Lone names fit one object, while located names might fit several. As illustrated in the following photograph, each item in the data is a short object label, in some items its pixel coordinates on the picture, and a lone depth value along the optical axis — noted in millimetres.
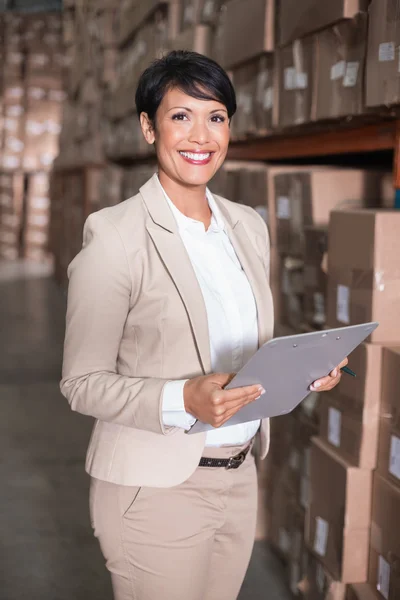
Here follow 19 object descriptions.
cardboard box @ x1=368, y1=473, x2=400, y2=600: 1950
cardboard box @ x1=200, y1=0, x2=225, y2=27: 3307
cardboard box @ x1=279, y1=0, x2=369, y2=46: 2176
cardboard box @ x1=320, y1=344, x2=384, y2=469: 2016
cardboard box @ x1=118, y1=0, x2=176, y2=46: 4195
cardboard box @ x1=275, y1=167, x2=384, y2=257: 2451
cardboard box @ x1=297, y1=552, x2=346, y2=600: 2193
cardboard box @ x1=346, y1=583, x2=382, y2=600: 2082
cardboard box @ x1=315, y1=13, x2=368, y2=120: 2170
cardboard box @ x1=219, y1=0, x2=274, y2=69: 2750
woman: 1382
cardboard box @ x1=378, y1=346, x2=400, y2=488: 1946
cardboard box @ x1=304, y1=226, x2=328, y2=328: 2375
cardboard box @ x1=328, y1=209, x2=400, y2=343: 1935
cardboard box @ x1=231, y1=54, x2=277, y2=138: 2814
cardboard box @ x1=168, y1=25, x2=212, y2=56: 3381
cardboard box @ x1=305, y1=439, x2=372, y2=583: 2092
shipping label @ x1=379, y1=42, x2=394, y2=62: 1980
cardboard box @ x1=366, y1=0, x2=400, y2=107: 1967
